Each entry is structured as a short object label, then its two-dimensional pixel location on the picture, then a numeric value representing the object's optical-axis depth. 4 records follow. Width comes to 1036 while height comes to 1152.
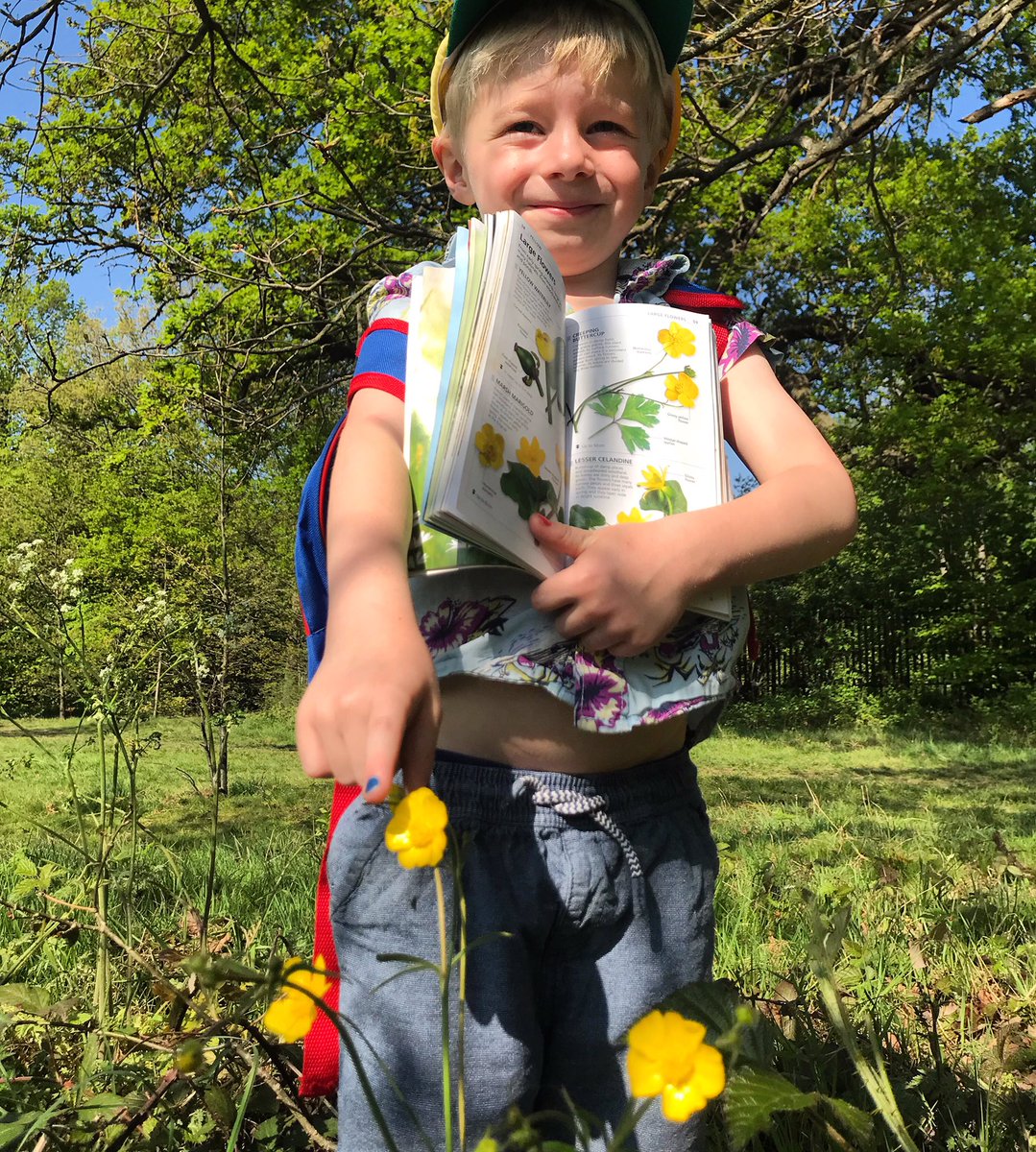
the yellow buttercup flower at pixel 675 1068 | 0.61
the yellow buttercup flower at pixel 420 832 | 0.67
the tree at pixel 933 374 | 10.40
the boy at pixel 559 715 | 1.02
